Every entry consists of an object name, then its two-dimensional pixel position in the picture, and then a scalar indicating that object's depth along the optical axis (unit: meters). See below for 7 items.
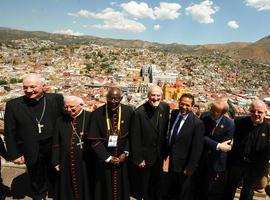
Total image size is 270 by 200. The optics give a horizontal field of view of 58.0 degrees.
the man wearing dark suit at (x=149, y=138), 2.67
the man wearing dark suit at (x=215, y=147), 2.54
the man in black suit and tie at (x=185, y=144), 2.57
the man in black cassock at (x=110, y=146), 2.61
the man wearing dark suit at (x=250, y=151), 2.44
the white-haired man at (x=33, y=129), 2.66
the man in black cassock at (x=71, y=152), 2.64
